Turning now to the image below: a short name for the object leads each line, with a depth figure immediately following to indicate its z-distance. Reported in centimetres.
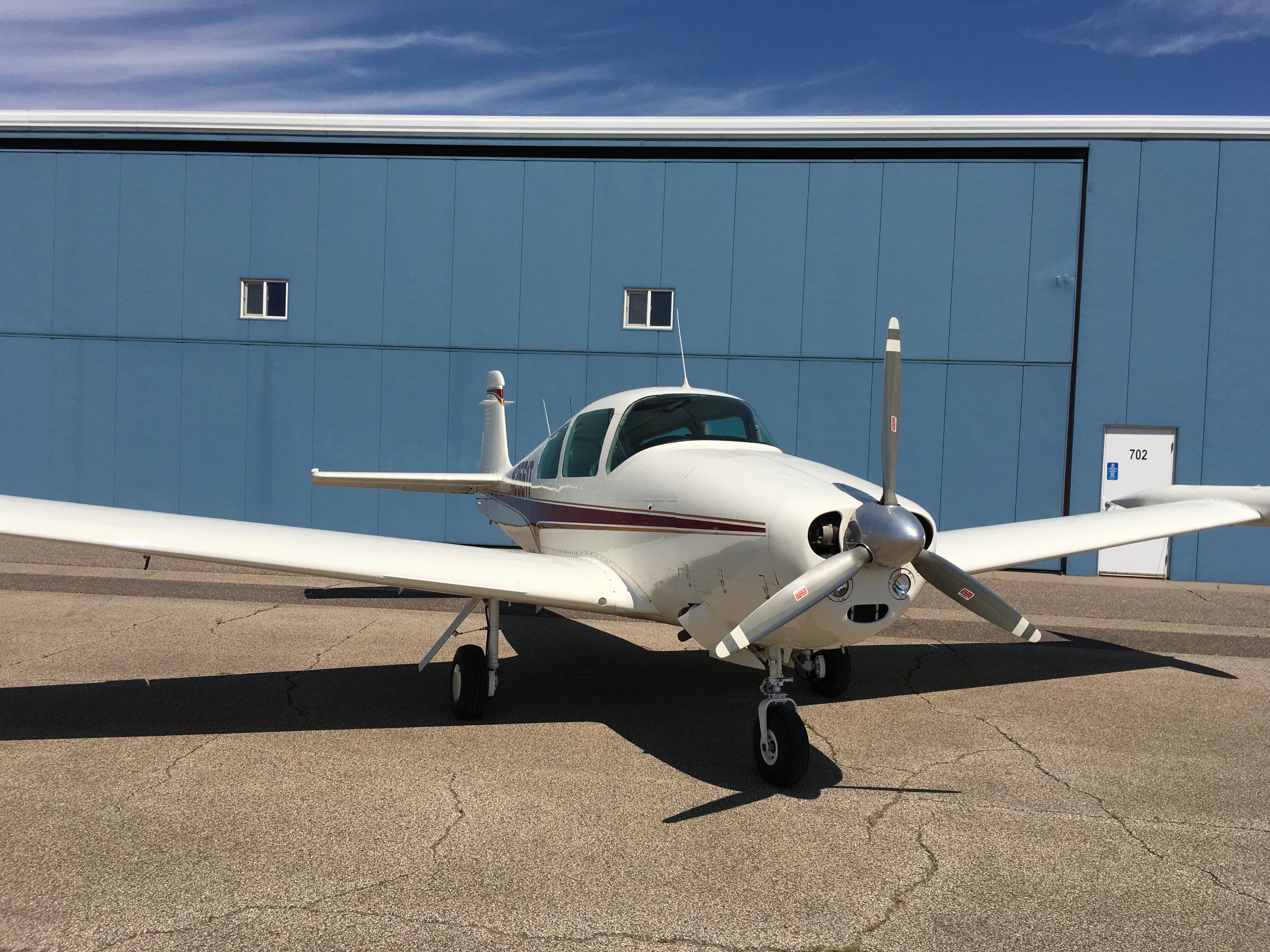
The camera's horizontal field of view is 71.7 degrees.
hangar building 1366
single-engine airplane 443
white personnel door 1362
